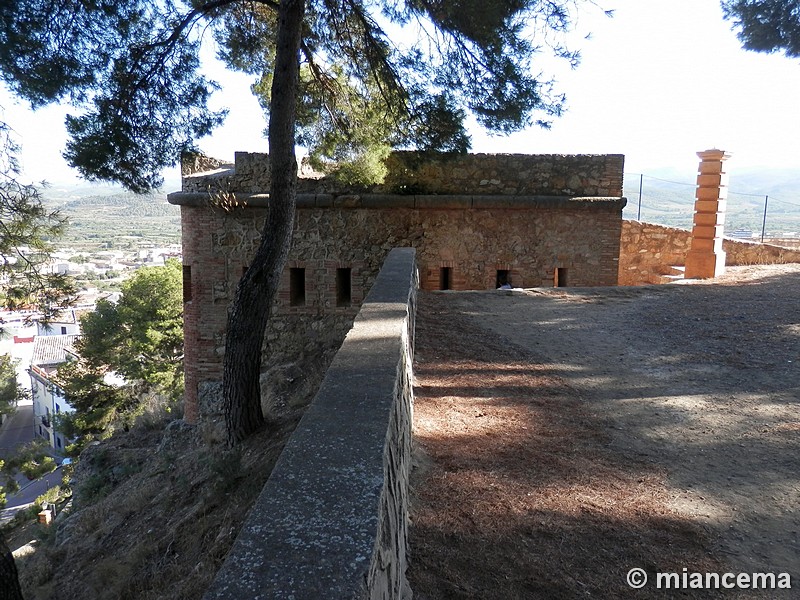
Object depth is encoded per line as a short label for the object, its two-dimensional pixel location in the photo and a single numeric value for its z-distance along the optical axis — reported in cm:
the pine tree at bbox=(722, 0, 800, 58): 1152
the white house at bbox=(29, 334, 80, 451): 3631
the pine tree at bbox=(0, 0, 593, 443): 591
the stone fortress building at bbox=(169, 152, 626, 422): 1054
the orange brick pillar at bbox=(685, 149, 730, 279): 1217
